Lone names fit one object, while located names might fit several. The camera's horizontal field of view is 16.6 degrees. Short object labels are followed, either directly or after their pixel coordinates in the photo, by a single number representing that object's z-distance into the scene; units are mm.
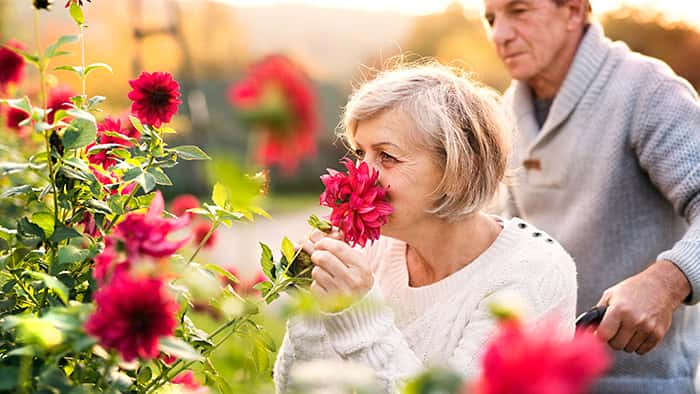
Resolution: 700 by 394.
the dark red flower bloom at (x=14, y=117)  3083
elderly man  3008
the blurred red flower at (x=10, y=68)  3108
